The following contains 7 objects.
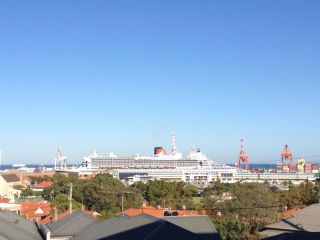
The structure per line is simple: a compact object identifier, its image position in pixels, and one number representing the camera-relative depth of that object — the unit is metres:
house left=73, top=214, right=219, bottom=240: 17.98
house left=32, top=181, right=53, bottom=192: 81.25
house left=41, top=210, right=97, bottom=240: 22.78
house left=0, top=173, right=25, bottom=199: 77.65
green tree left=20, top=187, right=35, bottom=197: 69.90
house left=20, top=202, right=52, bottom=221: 38.06
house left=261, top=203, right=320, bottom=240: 18.56
